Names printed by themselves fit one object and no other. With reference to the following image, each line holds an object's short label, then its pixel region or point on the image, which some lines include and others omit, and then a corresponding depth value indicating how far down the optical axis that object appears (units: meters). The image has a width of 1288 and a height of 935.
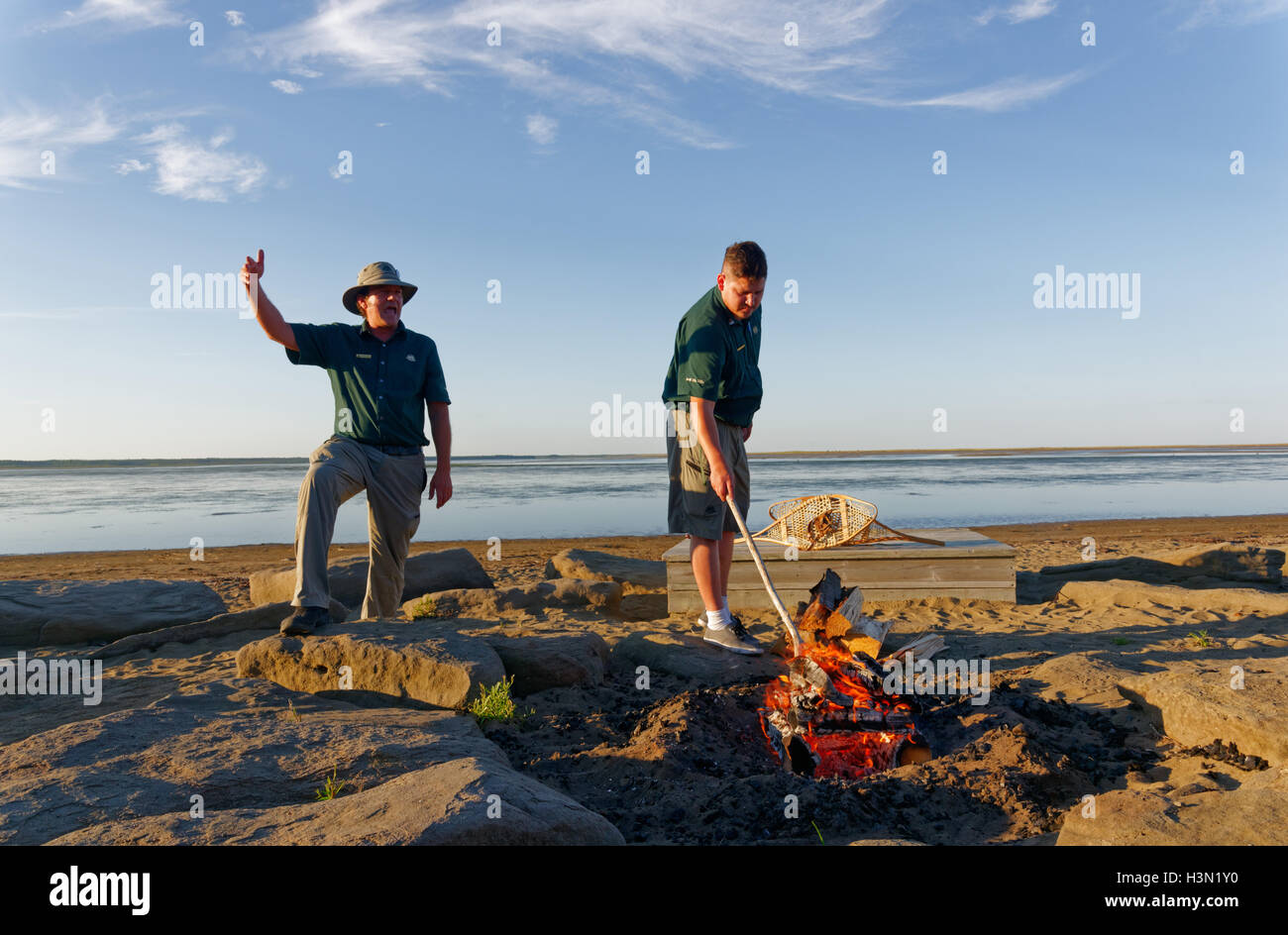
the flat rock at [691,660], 4.59
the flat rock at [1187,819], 2.18
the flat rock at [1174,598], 6.03
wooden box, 6.82
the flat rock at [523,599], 6.86
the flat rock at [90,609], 6.06
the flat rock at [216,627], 5.69
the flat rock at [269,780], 2.17
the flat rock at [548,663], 4.46
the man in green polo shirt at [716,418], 4.60
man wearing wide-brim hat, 4.72
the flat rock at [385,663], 4.06
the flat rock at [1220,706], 3.12
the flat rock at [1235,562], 7.51
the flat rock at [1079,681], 3.96
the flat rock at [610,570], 8.38
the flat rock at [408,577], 7.55
